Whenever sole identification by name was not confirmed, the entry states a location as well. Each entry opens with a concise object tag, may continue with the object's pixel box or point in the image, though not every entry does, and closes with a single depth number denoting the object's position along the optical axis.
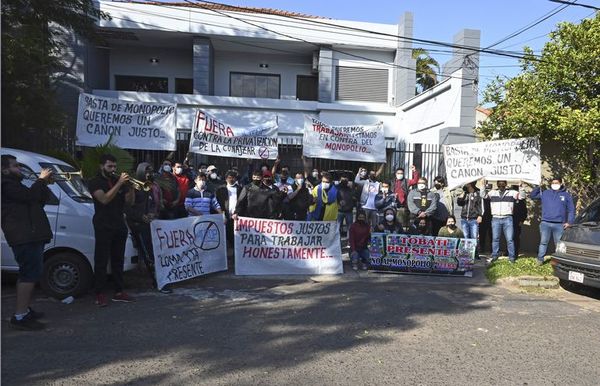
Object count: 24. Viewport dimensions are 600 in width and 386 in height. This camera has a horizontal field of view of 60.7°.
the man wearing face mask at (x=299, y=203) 9.99
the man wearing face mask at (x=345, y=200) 11.05
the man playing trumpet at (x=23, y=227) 5.54
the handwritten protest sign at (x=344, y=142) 11.38
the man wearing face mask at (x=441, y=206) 11.00
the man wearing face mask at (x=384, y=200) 11.04
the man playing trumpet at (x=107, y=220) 6.50
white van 6.87
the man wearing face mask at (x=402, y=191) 11.23
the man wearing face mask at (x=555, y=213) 9.80
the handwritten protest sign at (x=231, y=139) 10.85
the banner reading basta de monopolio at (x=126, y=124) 10.45
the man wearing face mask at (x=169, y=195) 9.16
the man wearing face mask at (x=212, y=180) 10.16
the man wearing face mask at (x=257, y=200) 9.26
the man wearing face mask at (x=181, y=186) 9.46
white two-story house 19.06
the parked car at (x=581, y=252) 7.94
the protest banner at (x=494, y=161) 10.46
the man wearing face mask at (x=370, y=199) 11.25
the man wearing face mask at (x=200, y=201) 9.21
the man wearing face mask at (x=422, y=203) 10.67
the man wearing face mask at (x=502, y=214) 10.30
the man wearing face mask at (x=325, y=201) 10.34
